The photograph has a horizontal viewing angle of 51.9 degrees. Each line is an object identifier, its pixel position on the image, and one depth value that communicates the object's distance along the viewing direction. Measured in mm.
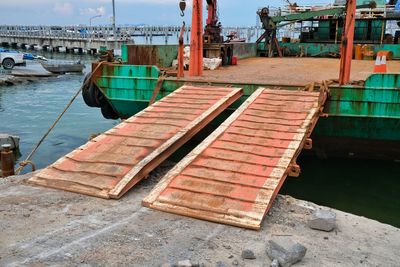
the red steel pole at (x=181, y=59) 8527
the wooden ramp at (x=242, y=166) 4605
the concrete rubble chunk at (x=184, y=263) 3486
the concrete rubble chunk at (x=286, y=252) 3682
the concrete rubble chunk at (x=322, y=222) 4414
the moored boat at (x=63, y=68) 31911
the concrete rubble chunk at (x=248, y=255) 3760
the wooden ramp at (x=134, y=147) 5352
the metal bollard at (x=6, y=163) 6707
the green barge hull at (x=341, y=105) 7277
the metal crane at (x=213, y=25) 13459
